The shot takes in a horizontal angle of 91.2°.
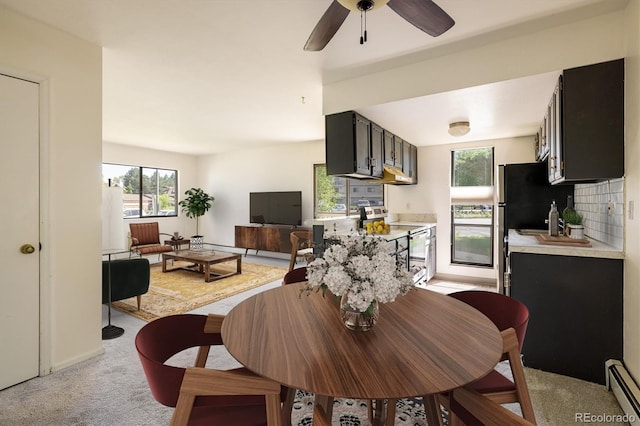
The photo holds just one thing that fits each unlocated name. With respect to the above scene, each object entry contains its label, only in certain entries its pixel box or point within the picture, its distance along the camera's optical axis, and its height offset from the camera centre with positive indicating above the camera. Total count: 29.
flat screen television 6.82 +0.13
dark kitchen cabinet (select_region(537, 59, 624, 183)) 2.11 +0.63
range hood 3.96 +0.48
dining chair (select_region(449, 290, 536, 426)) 1.21 -0.55
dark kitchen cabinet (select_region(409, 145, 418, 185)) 5.06 +0.80
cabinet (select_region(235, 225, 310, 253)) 6.66 -0.55
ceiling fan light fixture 1.55 +1.05
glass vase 1.28 -0.43
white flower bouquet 1.18 -0.24
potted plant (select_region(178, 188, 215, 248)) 7.71 +0.24
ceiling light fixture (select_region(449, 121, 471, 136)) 3.67 +1.00
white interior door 2.12 -0.13
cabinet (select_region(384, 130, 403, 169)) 4.05 +0.86
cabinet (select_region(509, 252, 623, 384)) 2.15 -0.70
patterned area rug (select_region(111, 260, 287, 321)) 3.79 -1.12
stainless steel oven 4.19 -0.51
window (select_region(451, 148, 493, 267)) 4.95 +0.11
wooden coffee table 5.05 -0.77
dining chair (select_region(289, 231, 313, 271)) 5.80 -0.56
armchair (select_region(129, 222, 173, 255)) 6.11 -0.57
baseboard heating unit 1.72 -1.06
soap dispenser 2.96 -0.09
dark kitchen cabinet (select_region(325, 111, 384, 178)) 3.23 +0.73
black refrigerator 3.55 +0.17
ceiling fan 1.57 +1.06
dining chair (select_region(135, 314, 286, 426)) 1.02 -0.58
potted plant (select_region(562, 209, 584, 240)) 2.66 -0.10
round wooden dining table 0.91 -0.49
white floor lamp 2.97 -0.12
